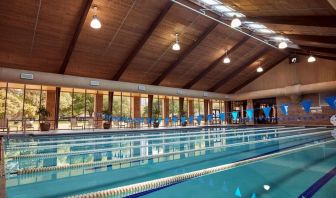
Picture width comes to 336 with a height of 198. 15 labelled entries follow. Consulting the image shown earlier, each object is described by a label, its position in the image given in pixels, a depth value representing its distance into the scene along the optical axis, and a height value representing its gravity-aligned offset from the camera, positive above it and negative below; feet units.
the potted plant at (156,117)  52.31 -0.99
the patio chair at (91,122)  48.80 -1.81
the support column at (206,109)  68.51 +1.03
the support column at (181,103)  60.93 +2.72
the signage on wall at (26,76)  31.81 +5.80
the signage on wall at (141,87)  44.81 +5.37
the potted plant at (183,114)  58.13 -0.52
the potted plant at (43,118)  39.28 -0.60
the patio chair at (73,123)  46.52 -1.88
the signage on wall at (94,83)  38.45 +5.65
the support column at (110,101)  48.65 +2.90
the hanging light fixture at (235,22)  19.58 +8.19
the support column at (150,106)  53.37 +1.76
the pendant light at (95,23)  22.76 +9.60
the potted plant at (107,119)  46.50 -1.13
